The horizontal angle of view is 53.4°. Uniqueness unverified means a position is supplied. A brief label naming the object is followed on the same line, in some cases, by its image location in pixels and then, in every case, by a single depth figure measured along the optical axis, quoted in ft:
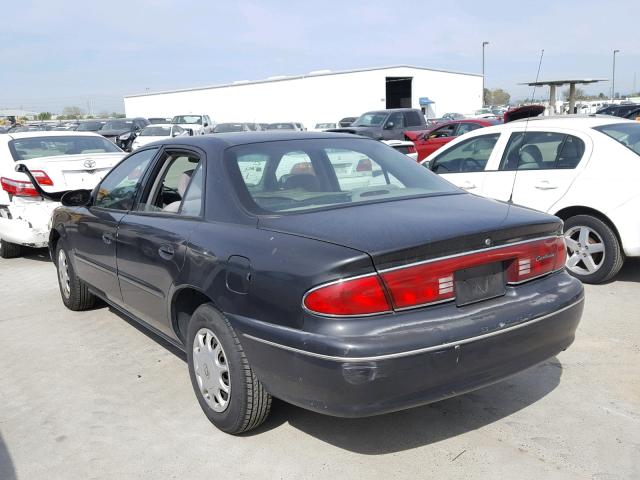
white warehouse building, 162.81
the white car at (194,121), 100.87
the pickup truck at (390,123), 60.95
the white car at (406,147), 31.50
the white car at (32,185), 24.95
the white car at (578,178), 18.98
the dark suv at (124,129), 92.89
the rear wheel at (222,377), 10.36
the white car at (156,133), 80.23
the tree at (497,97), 345.72
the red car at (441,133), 53.47
